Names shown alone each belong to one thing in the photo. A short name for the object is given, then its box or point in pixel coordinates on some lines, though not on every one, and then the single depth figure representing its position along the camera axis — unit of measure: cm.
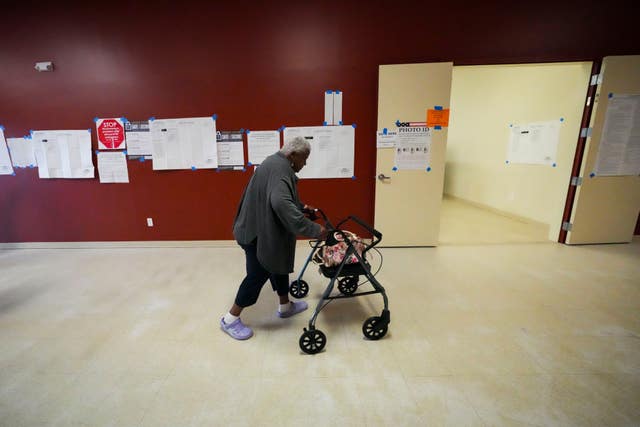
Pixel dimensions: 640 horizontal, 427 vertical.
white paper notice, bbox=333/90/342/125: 334
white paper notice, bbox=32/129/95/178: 351
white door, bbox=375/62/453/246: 317
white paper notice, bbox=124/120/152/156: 346
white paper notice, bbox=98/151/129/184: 356
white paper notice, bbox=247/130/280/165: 346
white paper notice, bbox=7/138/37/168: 355
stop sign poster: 346
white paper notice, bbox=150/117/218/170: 344
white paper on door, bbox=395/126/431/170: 333
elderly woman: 168
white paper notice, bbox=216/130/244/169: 348
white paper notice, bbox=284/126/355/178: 343
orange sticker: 328
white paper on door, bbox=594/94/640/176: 328
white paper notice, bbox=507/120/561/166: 398
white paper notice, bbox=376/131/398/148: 334
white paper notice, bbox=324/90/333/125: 334
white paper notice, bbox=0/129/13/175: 357
